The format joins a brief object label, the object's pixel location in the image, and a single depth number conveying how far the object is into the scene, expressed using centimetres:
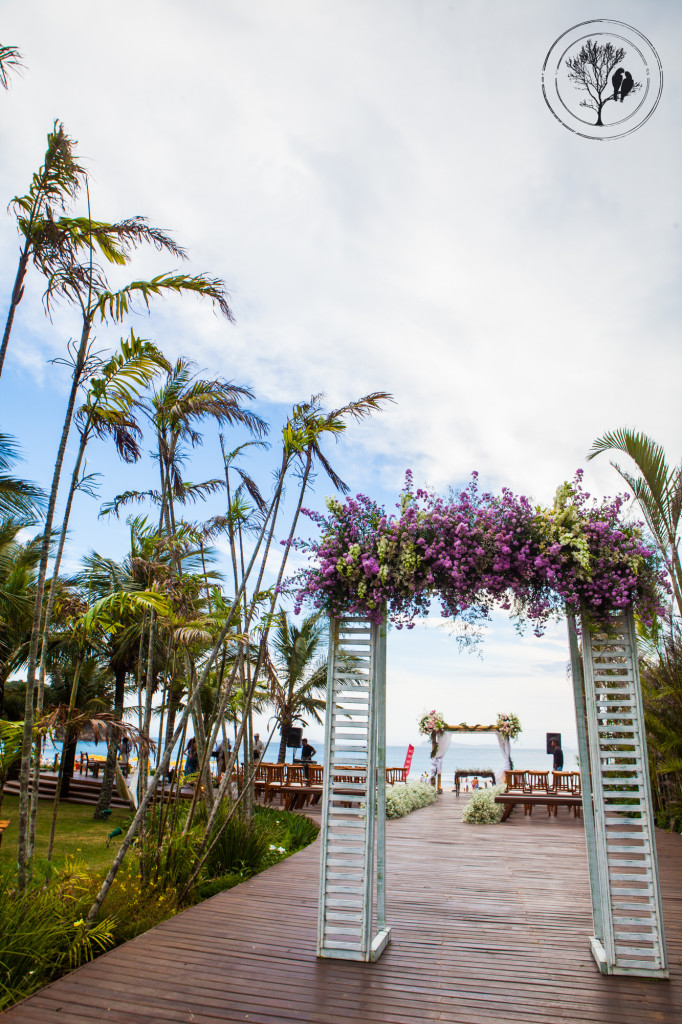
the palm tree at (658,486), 798
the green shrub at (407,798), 1197
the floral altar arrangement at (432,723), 1767
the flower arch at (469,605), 439
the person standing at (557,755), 1833
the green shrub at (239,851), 686
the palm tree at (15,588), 884
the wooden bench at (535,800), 1094
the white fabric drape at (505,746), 1755
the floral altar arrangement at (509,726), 1730
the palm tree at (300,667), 1984
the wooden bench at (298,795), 1250
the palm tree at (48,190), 467
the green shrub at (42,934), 379
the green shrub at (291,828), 891
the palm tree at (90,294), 470
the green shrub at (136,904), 480
